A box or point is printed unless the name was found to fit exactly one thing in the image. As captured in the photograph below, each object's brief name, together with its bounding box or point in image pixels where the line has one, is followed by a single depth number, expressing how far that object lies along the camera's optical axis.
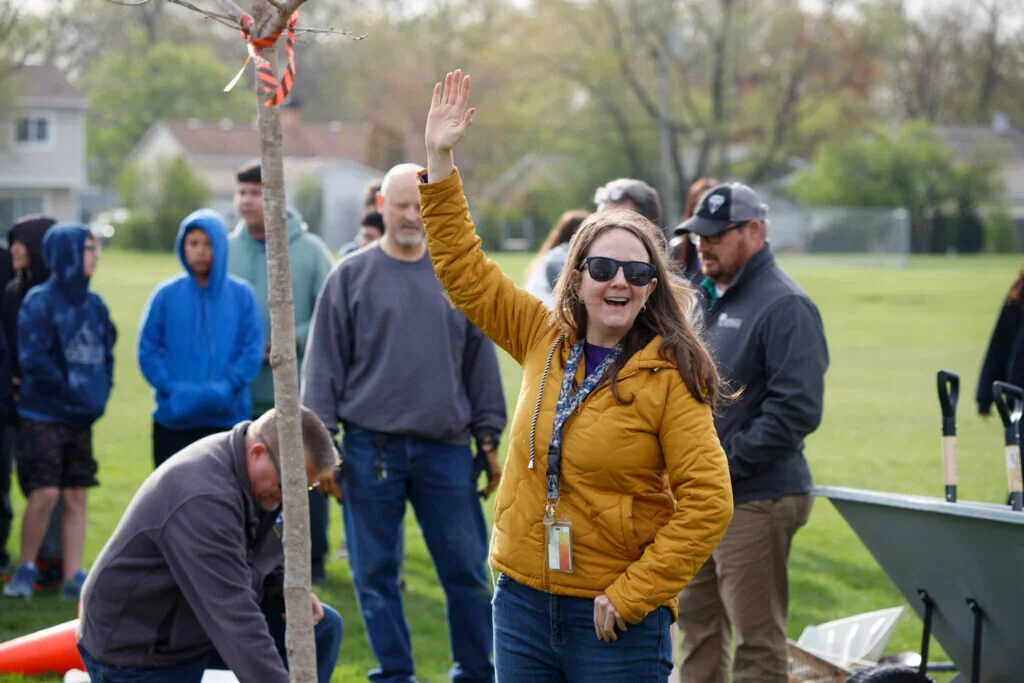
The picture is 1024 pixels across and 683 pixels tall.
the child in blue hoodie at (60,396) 14.11
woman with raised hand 6.54
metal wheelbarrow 8.37
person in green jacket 14.72
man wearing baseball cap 9.66
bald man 10.87
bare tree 6.04
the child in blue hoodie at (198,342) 13.54
